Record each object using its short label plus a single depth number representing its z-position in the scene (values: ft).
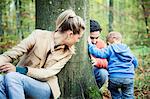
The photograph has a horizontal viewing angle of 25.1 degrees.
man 16.63
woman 12.36
